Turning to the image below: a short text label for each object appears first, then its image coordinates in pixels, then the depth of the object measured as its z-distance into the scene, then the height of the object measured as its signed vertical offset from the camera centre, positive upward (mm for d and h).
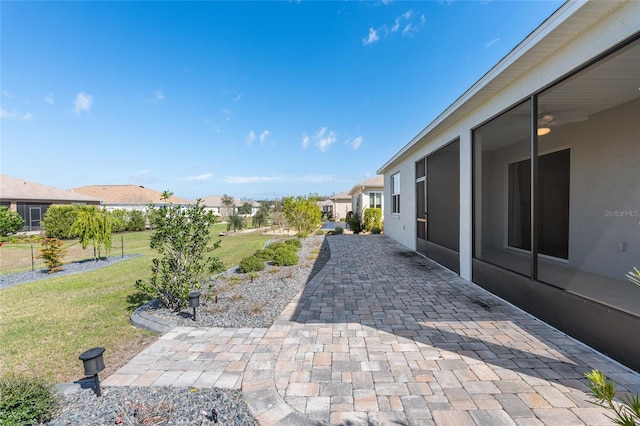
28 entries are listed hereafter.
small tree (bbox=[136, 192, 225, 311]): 4430 -654
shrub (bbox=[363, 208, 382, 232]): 17250 -712
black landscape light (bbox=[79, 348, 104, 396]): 2361 -1333
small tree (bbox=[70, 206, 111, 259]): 9680 -535
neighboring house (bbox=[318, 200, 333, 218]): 38981 +233
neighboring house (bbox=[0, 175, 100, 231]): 18844 +1057
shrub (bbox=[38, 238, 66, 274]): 8375 -1298
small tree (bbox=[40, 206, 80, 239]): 16562 -486
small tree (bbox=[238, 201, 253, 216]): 32025 +68
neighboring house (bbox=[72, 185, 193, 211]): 35562 +2490
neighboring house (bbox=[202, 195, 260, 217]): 59884 +2085
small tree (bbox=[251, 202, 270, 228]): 24047 -671
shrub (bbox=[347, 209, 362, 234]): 17047 -961
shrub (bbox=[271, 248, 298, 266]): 7934 -1459
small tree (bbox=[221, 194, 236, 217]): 35500 +928
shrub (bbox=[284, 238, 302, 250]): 10688 -1381
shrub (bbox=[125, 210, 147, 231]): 22734 -834
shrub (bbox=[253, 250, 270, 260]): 8343 -1406
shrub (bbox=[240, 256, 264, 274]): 7281 -1509
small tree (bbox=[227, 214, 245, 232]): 22188 -1096
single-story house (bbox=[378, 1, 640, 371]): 2984 +661
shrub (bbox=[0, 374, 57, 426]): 1970 -1448
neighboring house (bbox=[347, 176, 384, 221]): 19297 +986
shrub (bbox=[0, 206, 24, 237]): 15844 -521
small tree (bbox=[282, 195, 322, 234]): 15984 -202
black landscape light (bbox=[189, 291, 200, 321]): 4013 -1323
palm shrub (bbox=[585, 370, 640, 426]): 938 -669
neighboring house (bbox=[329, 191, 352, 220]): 34375 +346
